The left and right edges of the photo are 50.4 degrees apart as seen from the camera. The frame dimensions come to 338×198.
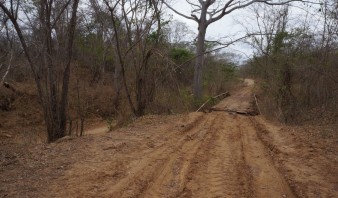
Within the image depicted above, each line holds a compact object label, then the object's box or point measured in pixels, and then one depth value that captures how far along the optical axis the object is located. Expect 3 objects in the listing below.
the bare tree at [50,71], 9.39
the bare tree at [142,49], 12.00
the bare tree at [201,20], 19.39
